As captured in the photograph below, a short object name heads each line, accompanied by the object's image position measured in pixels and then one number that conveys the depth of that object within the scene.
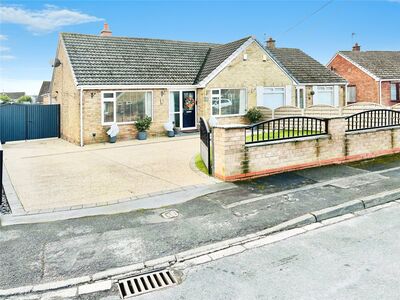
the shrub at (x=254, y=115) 20.70
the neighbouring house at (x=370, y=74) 32.19
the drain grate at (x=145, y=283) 4.36
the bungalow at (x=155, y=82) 17.12
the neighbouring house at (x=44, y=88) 43.97
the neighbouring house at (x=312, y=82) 24.50
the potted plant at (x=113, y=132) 17.02
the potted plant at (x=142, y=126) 17.91
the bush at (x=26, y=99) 58.34
